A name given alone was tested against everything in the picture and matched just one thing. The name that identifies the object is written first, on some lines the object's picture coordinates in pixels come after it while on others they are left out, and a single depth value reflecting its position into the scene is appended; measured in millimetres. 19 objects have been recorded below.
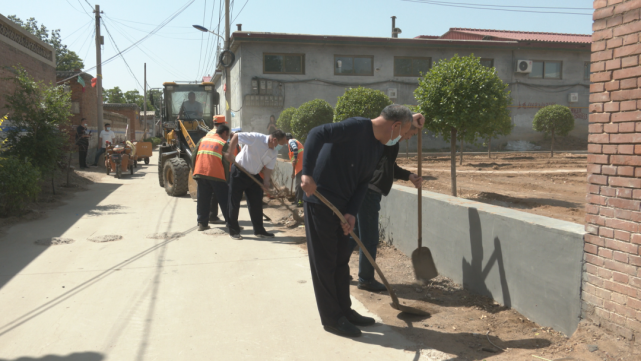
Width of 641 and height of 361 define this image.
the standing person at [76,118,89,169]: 16844
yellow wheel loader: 12727
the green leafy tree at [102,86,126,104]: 88625
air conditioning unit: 28078
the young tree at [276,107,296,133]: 22594
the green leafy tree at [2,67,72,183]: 9922
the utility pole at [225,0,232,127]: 17734
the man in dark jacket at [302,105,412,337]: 3873
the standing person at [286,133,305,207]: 8889
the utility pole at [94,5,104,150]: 21094
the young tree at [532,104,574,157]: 22641
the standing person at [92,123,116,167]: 18906
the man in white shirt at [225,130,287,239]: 7551
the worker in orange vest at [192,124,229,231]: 7902
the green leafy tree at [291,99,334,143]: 20094
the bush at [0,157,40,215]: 8133
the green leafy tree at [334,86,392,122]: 15617
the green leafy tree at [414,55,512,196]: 9602
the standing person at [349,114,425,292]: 4816
